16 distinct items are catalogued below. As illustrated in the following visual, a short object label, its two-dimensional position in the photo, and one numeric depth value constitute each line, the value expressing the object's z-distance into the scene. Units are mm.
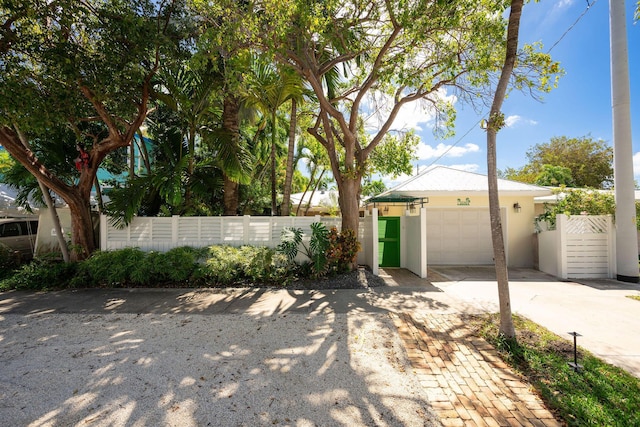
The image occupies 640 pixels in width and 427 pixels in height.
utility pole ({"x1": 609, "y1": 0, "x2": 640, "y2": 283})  7379
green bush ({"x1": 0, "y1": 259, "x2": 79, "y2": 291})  6891
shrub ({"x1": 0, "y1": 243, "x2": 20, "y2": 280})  8180
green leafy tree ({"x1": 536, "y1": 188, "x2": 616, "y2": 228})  7992
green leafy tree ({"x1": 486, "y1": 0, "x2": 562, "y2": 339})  3900
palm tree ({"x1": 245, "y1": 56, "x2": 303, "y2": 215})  7871
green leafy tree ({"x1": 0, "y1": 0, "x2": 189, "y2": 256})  5945
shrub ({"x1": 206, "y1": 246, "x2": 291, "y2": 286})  6848
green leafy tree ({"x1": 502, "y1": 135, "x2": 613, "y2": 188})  20591
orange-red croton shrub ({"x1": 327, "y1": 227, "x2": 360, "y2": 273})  7609
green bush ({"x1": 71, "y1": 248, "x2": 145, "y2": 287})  6867
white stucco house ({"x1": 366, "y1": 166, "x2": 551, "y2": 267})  10125
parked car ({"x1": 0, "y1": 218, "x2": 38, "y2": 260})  10133
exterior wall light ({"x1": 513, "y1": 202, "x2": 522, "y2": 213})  10156
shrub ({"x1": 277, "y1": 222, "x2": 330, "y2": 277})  7430
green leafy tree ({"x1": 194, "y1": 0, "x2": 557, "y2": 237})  5730
